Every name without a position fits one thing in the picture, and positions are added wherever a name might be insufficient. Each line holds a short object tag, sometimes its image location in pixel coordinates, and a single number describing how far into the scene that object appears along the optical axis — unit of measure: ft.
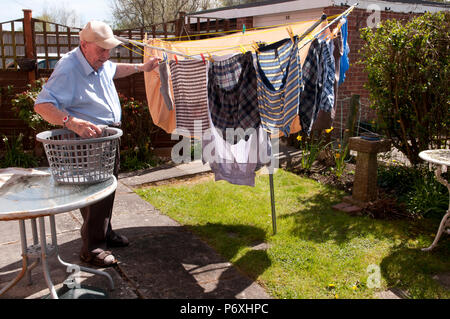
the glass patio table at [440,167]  11.18
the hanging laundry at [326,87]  11.30
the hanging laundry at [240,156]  11.32
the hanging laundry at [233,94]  10.82
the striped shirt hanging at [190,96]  12.46
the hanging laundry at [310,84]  10.96
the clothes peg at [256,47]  10.54
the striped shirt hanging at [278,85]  10.16
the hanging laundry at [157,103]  14.65
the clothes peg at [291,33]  10.09
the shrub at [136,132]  21.94
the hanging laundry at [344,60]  12.60
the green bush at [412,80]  15.26
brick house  27.73
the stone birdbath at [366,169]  15.42
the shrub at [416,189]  14.55
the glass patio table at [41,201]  6.78
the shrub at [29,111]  20.51
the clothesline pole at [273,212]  12.49
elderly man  8.86
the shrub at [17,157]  20.93
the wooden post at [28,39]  21.61
